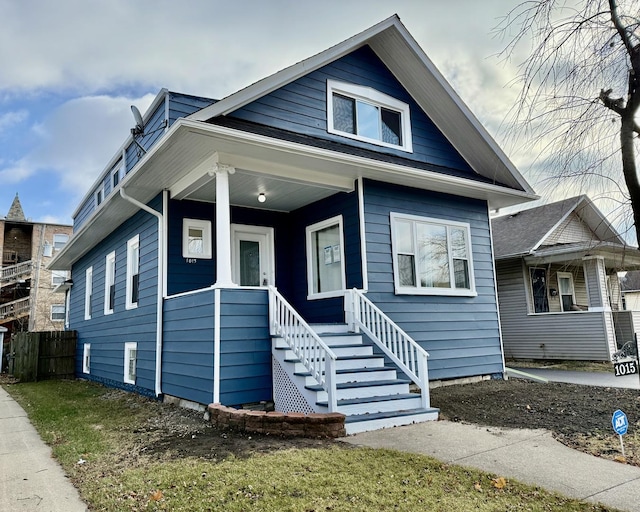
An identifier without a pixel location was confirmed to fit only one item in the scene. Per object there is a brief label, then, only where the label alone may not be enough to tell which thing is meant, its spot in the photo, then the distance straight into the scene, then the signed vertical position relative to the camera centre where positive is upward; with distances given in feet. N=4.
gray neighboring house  39.65 +2.11
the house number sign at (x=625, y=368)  14.70 -1.67
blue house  20.40 +5.11
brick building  93.86 +12.15
